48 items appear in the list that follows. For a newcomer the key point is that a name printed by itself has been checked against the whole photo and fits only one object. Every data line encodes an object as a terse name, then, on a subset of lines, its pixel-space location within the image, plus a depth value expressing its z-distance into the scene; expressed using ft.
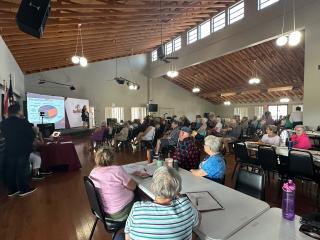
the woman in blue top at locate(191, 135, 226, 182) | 7.79
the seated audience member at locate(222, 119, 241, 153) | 23.05
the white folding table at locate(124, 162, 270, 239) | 4.32
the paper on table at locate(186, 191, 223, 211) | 5.24
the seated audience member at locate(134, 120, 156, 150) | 23.43
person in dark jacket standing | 11.16
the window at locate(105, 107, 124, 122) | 44.18
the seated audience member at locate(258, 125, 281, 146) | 15.28
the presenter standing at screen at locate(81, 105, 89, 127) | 36.86
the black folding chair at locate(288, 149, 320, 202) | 10.16
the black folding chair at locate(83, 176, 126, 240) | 6.00
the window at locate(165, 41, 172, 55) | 41.16
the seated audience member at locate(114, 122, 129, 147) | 25.32
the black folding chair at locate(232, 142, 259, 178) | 13.57
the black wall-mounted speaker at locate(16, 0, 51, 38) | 9.22
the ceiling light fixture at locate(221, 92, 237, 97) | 46.07
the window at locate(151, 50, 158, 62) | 47.09
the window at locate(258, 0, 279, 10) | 22.81
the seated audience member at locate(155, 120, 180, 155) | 18.52
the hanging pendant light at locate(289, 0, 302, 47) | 15.47
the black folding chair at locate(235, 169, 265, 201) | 6.68
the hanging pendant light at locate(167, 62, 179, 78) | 39.96
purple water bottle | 4.74
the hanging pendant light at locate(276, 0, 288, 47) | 16.61
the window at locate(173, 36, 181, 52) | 38.22
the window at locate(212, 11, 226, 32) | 28.55
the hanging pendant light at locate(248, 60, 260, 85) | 30.48
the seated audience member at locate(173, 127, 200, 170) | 10.53
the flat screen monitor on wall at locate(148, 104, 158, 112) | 44.60
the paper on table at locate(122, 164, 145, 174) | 8.39
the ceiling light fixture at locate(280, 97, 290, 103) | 45.49
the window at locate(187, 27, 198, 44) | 33.96
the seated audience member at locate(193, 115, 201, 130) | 29.04
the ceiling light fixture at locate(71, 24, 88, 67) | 18.48
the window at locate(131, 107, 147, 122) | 47.60
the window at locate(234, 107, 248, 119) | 54.55
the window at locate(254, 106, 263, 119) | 51.56
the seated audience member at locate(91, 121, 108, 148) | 24.39
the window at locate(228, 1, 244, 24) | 26.25
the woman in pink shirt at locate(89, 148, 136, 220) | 6.25
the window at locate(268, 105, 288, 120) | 47.47
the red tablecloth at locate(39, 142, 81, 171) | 15.79
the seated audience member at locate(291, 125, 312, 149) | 13.80
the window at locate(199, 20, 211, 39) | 31.37
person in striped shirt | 3.85
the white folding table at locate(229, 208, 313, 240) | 4.09
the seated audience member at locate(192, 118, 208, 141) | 23.79
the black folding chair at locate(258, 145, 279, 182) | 11.74
